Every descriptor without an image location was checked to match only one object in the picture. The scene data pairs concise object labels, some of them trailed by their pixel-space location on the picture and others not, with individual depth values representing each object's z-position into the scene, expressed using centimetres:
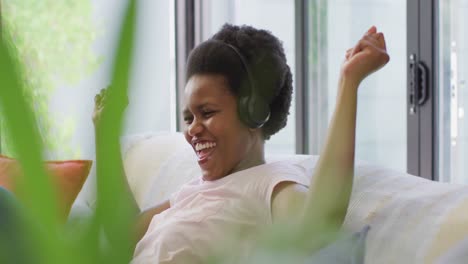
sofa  204
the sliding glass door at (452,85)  348
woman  224
